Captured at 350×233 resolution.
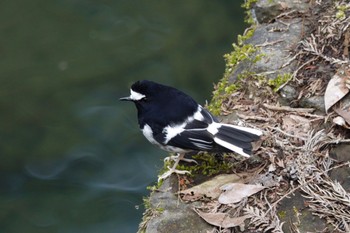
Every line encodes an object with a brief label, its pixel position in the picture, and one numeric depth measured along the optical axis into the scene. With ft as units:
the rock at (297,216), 26.25
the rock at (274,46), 33.96
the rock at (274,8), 38.22
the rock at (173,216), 27.27
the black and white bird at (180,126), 28.96
